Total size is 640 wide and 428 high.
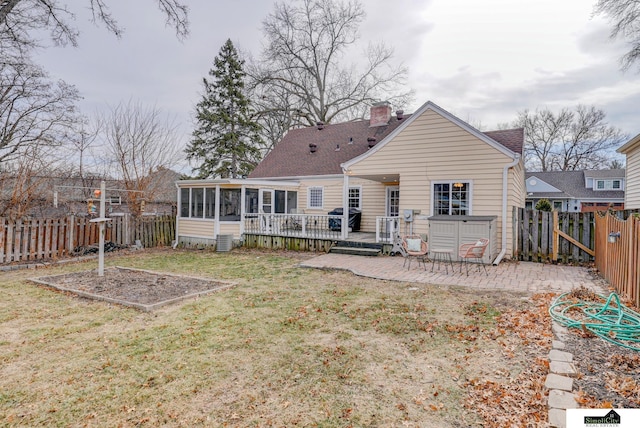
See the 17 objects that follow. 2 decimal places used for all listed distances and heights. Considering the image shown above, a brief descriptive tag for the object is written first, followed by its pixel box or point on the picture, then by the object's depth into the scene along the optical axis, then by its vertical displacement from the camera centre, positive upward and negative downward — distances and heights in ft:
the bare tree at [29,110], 41.40 +14.07
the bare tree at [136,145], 46.26 +10.37
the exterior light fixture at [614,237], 19.25 -0.87
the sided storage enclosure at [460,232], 29.99 -1.06
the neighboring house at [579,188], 117.91 +12.59
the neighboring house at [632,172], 39.63 +6.59
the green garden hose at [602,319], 12.75 -4.33
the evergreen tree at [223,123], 83.10 +24.16
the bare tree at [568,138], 119.85 +32.18
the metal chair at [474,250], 25.50 -2.38
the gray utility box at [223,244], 44.45 -3.65
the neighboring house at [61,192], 34.27 +3.04
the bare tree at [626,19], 47.42 +29.91
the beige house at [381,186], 33.78 +4.36
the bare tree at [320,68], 81.30 +39.35
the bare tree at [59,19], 34.02 +21.15
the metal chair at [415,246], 28.58 -2.40
